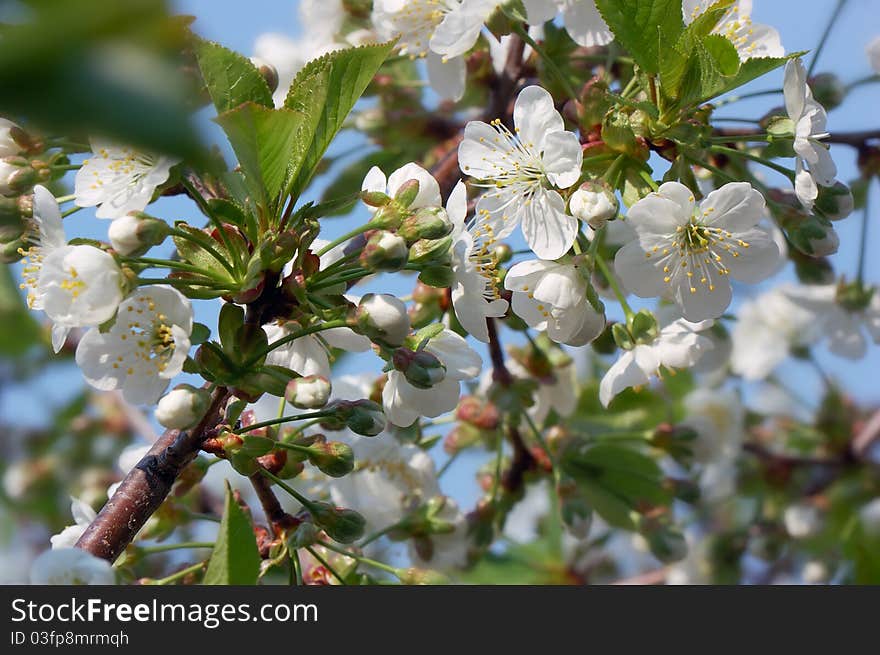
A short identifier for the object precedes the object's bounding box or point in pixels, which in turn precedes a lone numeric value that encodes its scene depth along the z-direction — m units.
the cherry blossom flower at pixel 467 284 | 0.82
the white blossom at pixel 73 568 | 0.80
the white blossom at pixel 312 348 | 0.84
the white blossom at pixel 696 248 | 0.83
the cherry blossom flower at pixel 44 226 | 0.81
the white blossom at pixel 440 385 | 0.83
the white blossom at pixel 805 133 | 0.83
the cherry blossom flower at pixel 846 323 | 0.95
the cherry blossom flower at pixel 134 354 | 0.81
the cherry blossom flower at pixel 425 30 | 0.88
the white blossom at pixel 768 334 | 1.11
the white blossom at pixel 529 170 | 0.83
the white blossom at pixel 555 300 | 0.83
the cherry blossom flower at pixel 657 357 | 0.85
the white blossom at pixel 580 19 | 0.86
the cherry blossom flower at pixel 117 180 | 0.81
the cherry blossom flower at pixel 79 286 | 0.80
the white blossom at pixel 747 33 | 0.86
